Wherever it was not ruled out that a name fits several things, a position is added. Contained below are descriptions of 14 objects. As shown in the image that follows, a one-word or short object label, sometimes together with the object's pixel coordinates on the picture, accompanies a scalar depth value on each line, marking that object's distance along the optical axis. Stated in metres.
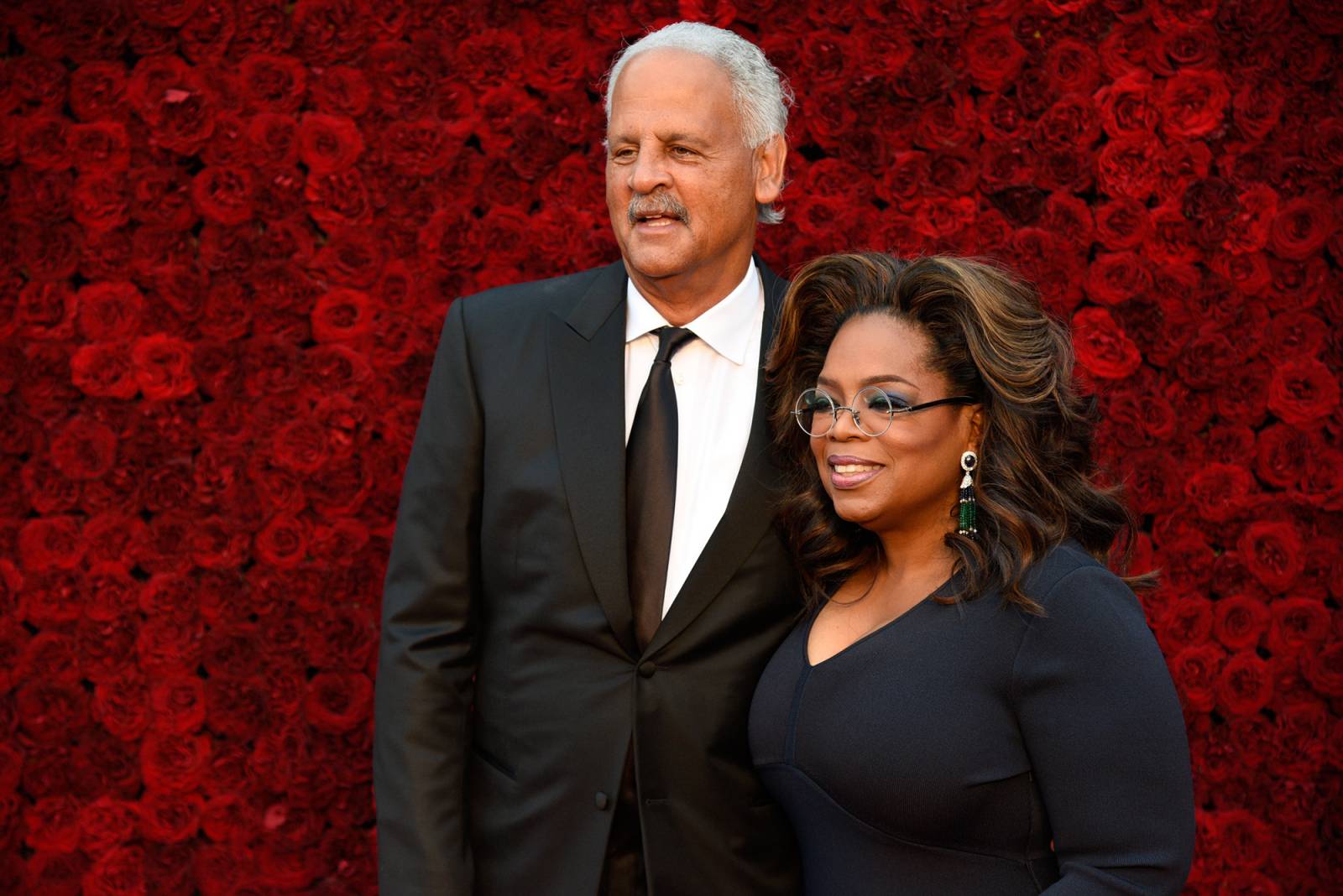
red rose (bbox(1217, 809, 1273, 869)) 3.04
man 2.16
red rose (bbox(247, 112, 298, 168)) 3.00
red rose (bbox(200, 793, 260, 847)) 3.02
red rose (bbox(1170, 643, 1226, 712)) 3.05
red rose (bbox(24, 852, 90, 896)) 3.03
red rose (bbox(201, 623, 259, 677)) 3.01
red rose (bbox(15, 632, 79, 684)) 3.01
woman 1.82
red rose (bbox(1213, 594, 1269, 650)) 3.04
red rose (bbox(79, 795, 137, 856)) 3.02
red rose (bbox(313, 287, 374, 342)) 3.01
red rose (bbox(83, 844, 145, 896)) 3.03
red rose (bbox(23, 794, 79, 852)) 3.02
